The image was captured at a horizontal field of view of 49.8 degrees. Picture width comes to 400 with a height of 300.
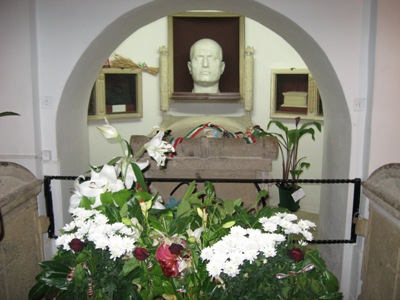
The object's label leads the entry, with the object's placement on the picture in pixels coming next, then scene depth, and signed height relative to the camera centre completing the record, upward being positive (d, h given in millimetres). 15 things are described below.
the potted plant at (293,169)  4543 -931
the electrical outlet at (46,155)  2939 -453
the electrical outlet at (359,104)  2742 -94
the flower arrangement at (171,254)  1223 -482
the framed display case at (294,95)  5281 -77
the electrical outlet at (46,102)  2895 -93
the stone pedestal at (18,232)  1985 -717
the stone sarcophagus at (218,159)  3156 -508
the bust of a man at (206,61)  5379 +341
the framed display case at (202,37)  5723 +623
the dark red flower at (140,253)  1232 -469
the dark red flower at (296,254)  1235 -474
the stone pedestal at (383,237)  2010 -745
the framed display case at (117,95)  5438 -86
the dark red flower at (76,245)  1253 -452
